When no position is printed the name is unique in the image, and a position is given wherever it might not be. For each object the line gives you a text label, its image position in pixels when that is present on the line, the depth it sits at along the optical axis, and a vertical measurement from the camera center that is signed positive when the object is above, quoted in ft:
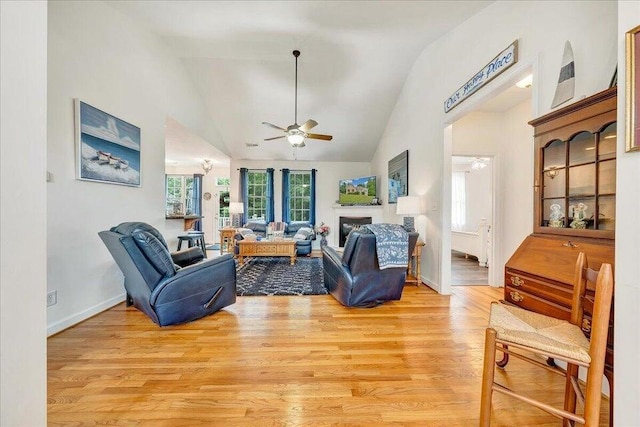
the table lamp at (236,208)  22.53 +0.26
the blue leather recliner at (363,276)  8.84 -2.43
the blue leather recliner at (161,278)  7.06 -2.12
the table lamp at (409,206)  12.57 +0.32
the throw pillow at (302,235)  19.93 -1.94
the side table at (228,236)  20.35 -2.17
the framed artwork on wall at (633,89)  3.26 +1.68
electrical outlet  7.20 -2.64
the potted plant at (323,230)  22.10 -1.69
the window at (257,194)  24.82 +1.71
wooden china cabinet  4.58 +0.16
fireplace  23.15 -1.06
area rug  11.24 -3.58
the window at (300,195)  25.02 +1.66
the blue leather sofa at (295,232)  19.28 -1.82
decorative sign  7.32 +4.68
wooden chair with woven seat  3.36 -1.91
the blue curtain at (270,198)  24.27 +1.29
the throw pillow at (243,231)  18.55 -1.57
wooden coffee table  16.04 -2.42
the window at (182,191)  26.27 +2.09
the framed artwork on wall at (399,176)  15.16 +2.39
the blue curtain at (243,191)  24.29 +1.96
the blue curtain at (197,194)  26.12 +1.76
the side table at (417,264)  12.30 -2.61
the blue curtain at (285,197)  24.45 +1.42
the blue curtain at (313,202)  24.48 +0.94
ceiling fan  12.91 +4.24
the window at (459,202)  22.89 +1.00
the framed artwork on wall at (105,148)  8.18 +2.31
